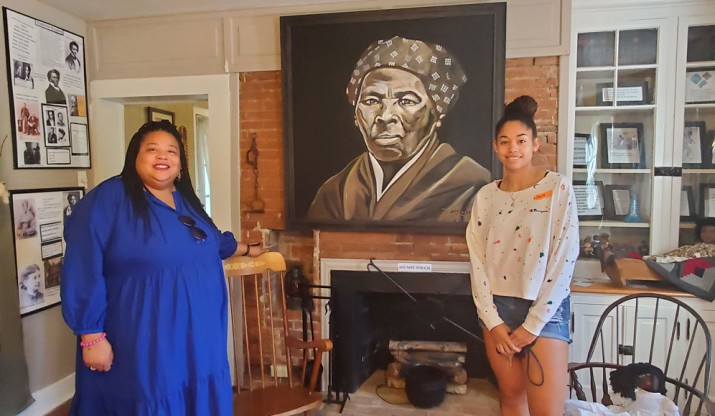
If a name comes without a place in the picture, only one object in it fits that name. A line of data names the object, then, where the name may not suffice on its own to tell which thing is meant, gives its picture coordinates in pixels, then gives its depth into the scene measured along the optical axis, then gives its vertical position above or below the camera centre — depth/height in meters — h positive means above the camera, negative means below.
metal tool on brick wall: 2.95 -0.01
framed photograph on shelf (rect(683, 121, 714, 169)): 2.83 +0.13
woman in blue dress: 1.56 -0.39
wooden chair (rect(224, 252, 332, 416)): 2.11 -0.94
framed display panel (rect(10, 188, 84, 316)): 2.55 -0.36
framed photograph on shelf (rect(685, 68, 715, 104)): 2.79 +0.46
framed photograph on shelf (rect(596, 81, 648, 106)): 2.86 +0.44
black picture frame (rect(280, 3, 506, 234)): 2.58 +0.44
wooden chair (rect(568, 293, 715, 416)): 2.58 -0.90
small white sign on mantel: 2.74 -0.52
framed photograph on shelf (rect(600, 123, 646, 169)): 2.90 +0.15
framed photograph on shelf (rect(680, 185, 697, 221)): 2.85 -0.20
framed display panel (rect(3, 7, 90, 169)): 2.54 +0.45
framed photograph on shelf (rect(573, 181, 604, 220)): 2.96 -0.17
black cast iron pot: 2.68 -1.17
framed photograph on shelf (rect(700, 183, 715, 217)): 2.83 -0.17
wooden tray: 2.66 -0.55
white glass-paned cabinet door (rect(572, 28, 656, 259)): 2.85 +0.19
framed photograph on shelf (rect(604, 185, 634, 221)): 2.93 -0.18
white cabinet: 2.78 +0.27
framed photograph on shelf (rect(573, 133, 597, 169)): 2.96 +0.13
